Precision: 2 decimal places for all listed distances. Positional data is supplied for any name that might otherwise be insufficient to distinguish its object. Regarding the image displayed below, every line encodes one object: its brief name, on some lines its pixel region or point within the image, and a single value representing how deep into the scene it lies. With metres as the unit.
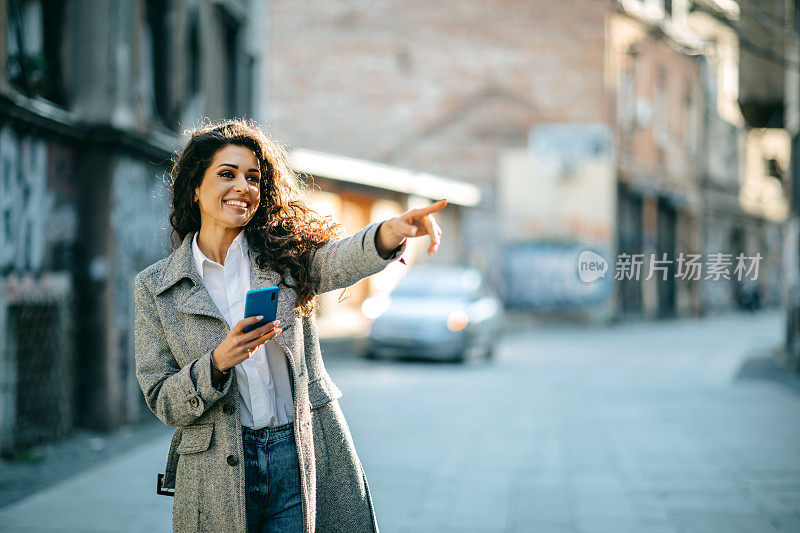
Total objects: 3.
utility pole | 14.25
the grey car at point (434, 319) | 15.61
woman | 2.71
